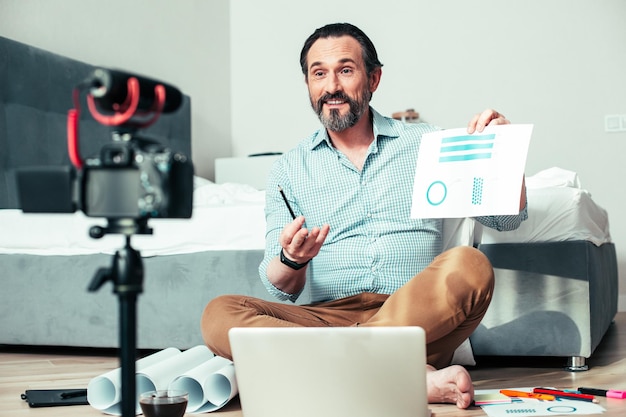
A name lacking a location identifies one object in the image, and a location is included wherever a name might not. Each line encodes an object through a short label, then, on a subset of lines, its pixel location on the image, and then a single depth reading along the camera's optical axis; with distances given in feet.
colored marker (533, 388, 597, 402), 5.22
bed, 6.70
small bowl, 4.50
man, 5.09
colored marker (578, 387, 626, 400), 5.30
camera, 2.14
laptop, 3.94
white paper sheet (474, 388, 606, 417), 4.84
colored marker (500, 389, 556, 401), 5.21
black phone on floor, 5.65
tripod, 2.20
